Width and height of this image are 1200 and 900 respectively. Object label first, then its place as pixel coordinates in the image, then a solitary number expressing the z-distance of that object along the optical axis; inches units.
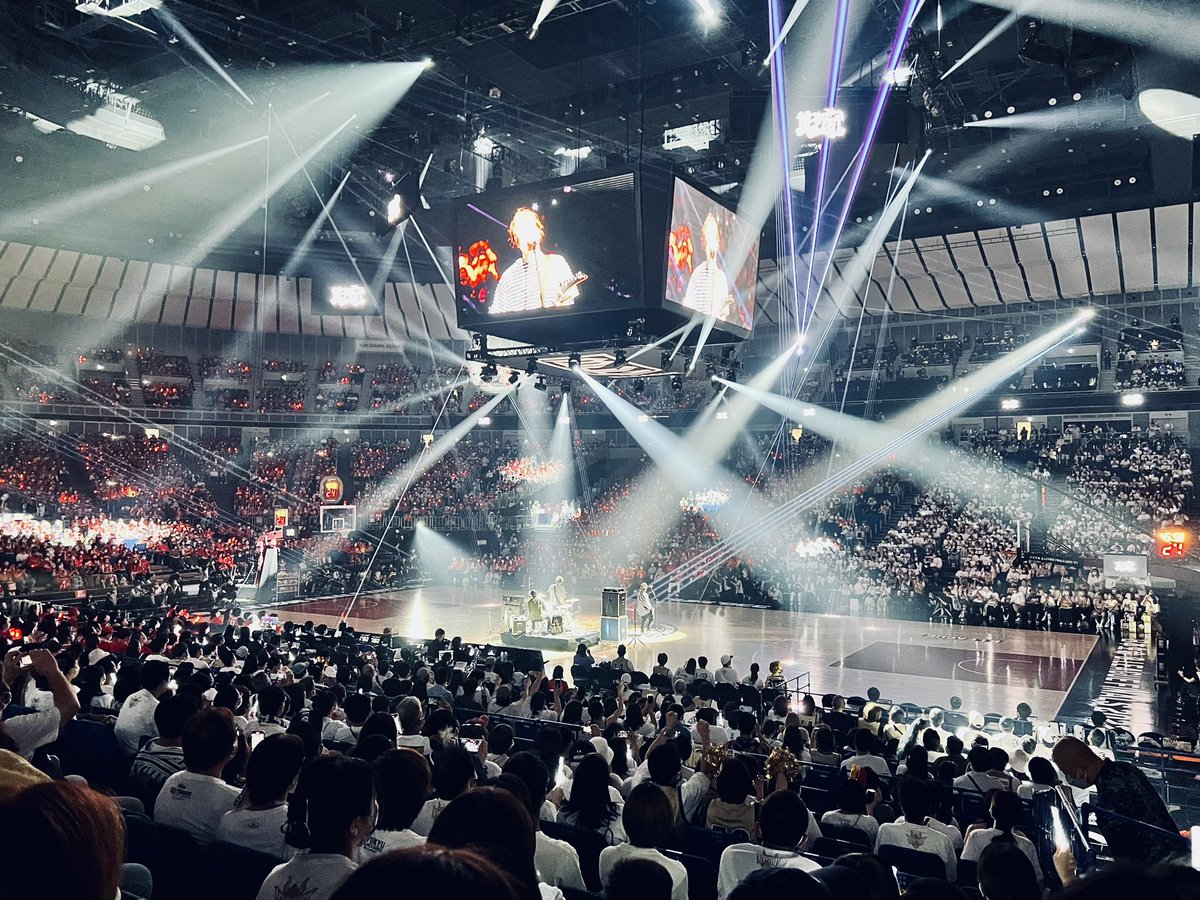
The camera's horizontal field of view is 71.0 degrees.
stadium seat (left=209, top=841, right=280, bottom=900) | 124.6
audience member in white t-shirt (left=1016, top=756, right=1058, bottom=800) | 247.4
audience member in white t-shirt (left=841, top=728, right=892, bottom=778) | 272.1
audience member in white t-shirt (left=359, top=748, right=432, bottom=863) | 126.6
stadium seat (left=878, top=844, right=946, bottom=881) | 174.9
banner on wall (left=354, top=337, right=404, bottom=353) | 1595.7
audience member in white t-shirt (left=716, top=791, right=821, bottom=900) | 140.3
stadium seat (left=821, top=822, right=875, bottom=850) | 188.4
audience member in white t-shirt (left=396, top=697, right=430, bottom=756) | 263.4
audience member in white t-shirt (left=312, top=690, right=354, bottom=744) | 273.3
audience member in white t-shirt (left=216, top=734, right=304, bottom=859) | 132.0
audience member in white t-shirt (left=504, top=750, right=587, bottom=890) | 146.6
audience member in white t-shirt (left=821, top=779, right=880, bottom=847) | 195.6
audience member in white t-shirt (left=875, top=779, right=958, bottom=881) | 182.1
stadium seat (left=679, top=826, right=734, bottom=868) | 178.8
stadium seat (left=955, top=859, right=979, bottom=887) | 183.6
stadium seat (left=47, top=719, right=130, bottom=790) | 221.5
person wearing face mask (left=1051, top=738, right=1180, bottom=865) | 126.4
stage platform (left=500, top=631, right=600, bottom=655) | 753.0
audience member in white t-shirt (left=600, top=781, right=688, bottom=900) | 142.7
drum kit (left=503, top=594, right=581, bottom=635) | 778.2
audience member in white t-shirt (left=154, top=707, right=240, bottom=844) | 146.3
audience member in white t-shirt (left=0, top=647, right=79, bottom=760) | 187.9
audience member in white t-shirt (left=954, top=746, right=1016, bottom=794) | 252.2
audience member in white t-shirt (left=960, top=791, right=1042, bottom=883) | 180.5
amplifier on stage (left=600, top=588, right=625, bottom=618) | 775.7
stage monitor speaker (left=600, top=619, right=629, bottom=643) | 773.9
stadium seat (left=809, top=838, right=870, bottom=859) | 174.2
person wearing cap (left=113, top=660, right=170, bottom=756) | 232.4
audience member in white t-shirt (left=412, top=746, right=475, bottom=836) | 152.1
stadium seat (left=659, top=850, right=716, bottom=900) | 148.3
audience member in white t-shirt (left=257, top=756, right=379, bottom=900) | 99.1
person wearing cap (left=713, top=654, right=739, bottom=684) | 479.2
